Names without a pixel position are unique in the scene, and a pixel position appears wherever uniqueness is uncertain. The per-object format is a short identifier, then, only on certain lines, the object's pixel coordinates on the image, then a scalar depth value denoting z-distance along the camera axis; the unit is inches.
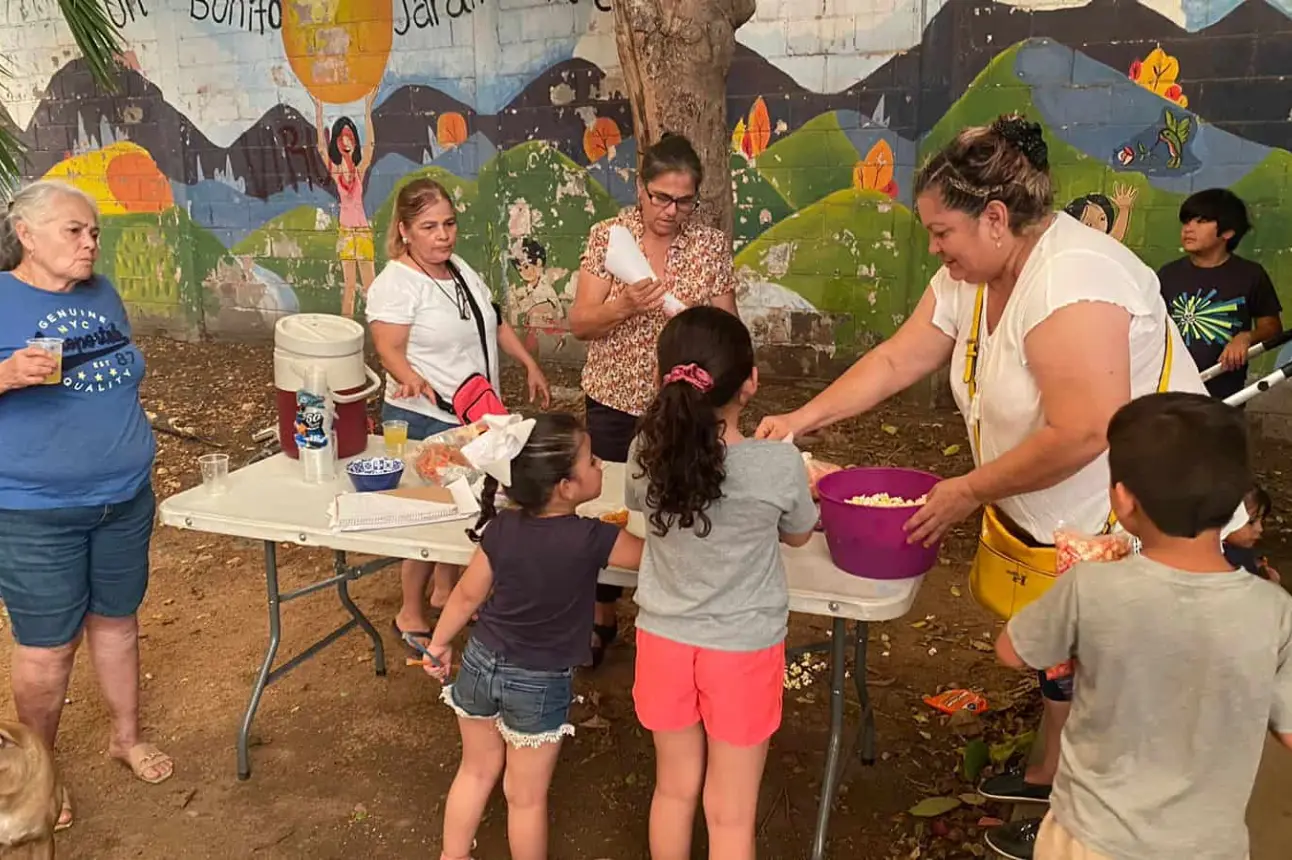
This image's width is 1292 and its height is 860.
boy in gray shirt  59.1
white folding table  85.9
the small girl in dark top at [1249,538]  92.7
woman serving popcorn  75.2
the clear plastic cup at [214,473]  112.9
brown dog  82.8
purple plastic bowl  84.9
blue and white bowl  109.8
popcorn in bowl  84.9
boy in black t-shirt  158.4
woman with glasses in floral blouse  120.7
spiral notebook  101.8
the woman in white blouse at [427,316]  127.6
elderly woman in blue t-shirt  98.7
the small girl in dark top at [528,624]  84.0
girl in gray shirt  75.5
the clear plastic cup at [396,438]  121.0
